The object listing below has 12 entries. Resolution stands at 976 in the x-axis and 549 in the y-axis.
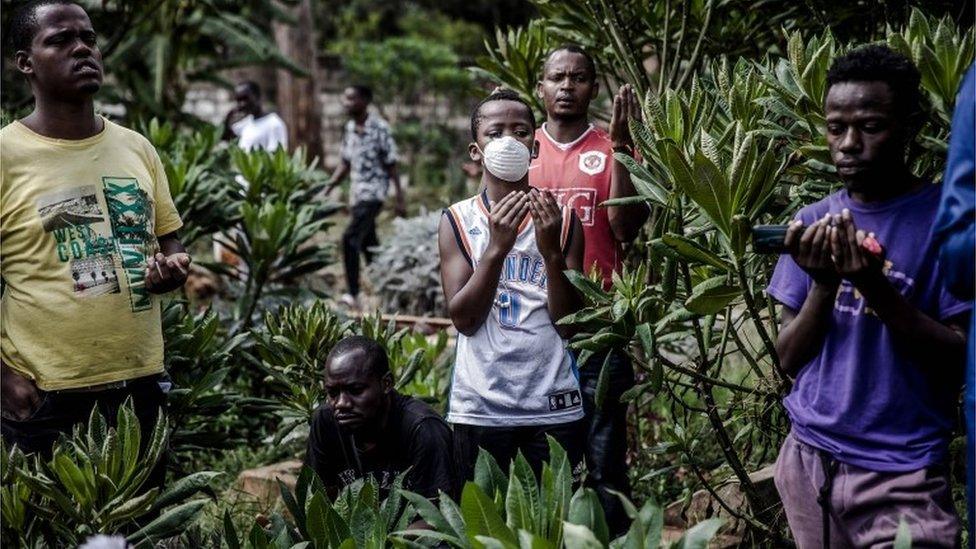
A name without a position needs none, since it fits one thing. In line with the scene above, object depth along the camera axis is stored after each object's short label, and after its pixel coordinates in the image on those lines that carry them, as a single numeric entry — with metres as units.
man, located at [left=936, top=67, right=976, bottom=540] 2.62
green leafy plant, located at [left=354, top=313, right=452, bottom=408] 5.07
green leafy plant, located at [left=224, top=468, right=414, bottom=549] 3.25
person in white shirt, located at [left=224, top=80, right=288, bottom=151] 10.41
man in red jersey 4.31
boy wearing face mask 3.92
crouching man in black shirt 3.95
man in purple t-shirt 2.84
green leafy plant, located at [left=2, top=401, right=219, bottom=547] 3.39
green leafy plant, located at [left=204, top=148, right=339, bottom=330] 6.13
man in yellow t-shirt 3.82
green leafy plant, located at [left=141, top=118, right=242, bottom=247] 5.88
